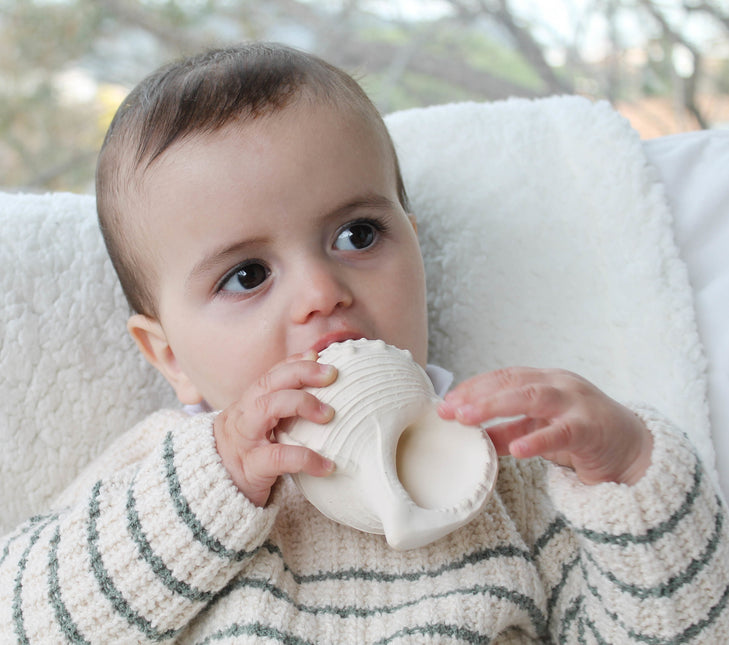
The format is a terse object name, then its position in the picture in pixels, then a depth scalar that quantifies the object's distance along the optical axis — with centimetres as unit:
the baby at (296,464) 47
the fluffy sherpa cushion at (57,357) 58
